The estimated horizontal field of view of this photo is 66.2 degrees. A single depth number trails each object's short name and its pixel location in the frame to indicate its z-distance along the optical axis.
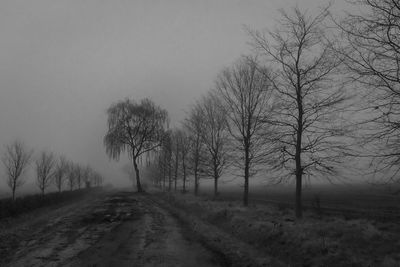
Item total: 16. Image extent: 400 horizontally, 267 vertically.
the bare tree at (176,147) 45.61
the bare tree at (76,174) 73.76
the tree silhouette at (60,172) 54.59
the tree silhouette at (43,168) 45.55
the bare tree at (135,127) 41.34
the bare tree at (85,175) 87.24
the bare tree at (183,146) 41.62
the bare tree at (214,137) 29.31
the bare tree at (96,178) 116.25
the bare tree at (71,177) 64.10
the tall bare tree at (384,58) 7.98
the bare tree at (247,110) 20.81
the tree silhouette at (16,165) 37.94
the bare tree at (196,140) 33.22
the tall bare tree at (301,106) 13.75
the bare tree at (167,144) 42.02
